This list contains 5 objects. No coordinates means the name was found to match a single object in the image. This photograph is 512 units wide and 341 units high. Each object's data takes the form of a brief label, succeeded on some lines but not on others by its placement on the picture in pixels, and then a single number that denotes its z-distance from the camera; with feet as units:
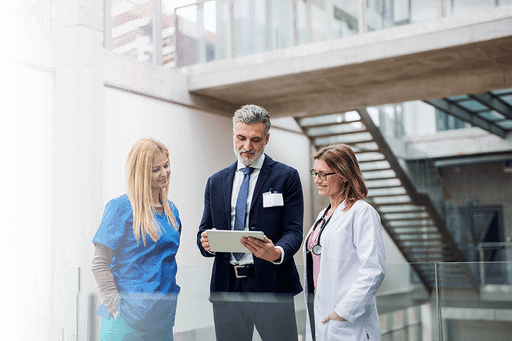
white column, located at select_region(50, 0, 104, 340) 18.85
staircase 32.37
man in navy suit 8.03
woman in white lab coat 6.85
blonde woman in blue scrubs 8.27
